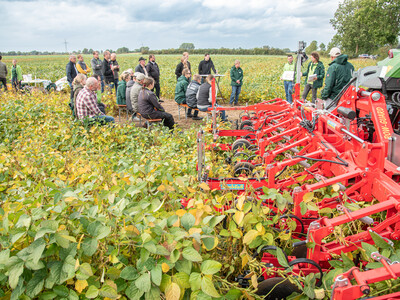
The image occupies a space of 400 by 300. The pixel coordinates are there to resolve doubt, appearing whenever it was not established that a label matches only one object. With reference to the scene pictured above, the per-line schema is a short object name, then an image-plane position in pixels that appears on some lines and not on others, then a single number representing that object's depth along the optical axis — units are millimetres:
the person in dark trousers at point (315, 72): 9163
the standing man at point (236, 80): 10633
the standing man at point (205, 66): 10961
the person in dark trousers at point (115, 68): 11055
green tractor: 4004
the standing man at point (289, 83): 10234
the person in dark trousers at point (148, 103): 7012
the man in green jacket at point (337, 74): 6840
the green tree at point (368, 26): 50656
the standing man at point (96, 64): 11469
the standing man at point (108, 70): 10947
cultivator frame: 2328
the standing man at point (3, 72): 12006
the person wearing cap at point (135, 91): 7395
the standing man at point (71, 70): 10208
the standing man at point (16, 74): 14074
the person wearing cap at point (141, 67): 9748
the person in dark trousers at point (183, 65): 10250
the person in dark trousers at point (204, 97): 7695
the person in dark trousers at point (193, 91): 8266
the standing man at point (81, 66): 10284
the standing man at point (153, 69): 10289
